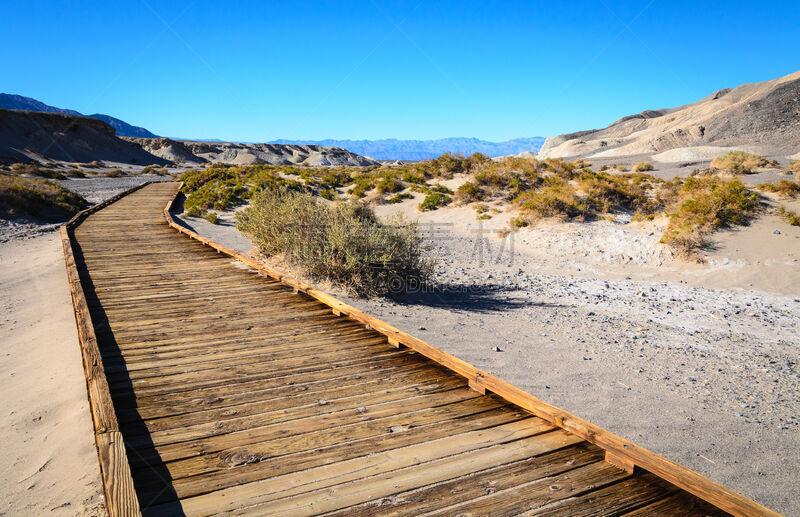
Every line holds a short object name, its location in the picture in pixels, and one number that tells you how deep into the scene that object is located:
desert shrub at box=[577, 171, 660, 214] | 14.16
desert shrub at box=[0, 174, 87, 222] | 15.52
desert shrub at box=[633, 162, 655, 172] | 22.40
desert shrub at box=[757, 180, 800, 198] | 12.28
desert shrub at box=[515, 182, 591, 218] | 14.03
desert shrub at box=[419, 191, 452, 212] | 18.23
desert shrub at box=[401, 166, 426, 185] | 21.84
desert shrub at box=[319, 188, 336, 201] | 21.16
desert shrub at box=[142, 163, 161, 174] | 49.28
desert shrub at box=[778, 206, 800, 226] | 10.94
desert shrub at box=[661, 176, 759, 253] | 10.88
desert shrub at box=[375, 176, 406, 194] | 20.83
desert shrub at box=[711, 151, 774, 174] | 17.08
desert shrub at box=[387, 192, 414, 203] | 19.56
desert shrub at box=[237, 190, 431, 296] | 7.43
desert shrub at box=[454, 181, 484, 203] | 17.64
